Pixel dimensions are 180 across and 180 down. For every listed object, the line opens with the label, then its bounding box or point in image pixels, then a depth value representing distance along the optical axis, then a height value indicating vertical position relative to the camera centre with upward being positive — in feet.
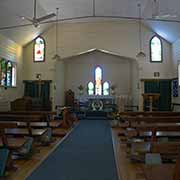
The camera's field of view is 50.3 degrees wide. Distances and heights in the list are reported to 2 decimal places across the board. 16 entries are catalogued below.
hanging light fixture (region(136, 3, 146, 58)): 31.61 +9.63
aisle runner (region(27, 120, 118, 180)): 8.86 -3.75
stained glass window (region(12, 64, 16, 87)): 30.11 +3.00
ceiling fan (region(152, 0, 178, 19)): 22.80 +10.99
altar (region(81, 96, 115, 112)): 33.25 -1.44
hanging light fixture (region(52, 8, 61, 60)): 27.17 +9.97
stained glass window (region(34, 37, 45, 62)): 32.59 +7.75
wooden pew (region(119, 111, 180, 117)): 16.94 -1.69
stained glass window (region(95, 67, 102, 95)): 35.40 +2.55
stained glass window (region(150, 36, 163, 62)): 31.72 +7.61
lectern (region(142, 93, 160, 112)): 23.56 -0.14
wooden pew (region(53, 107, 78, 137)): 18.90 -3.55
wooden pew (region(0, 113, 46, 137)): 12.23 -2.41
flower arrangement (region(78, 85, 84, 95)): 34.88 +1.05
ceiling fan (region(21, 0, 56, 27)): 18.16 +7.11
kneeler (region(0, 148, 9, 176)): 8.53 -2.84
